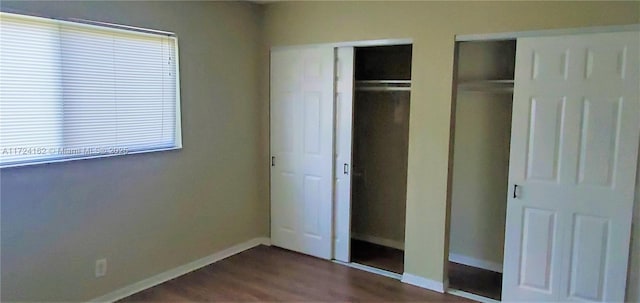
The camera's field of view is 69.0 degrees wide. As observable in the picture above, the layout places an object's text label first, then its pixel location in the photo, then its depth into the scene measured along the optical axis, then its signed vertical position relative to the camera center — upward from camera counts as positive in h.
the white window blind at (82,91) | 2.89 +0.16
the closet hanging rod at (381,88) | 4.49 +0.30
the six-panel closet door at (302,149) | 4.33 -0.30
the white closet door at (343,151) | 4.19 -0.30
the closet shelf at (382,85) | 4.51 +0.34
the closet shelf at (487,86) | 4.06 +0.31
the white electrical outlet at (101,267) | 3.42 -1.14
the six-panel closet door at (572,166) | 2.98 -0.30
